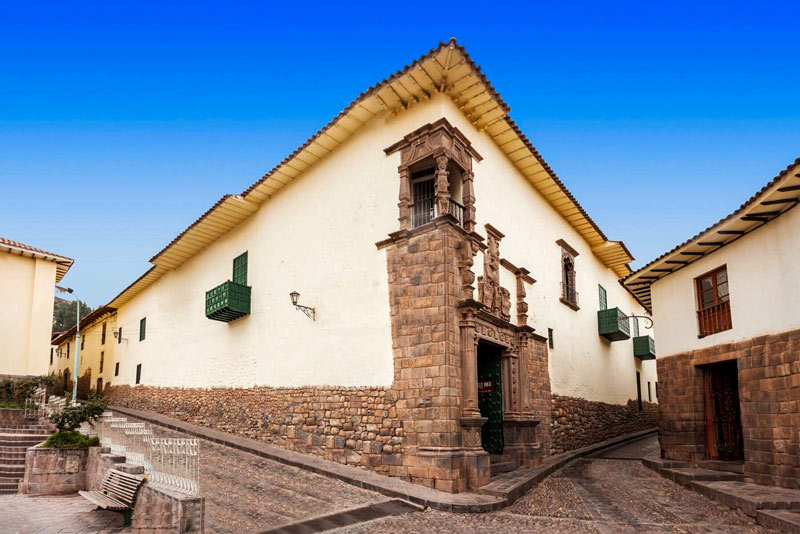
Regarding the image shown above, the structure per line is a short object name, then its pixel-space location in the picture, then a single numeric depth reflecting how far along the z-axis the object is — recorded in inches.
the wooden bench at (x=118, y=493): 285.0
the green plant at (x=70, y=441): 406.0
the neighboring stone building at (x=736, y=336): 347.6
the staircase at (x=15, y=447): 418.6
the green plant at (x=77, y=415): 414.3
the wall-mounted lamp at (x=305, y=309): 495.4
